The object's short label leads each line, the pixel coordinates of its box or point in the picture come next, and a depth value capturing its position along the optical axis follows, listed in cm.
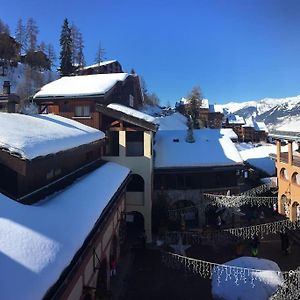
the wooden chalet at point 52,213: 467
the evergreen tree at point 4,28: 5044
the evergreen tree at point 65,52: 5046
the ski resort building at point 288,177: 1545
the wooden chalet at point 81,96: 1708
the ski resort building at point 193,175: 1896
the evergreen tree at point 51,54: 6075
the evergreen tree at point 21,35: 5732
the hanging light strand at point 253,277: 950
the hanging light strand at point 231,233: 1508
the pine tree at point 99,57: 6141
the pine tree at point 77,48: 5938
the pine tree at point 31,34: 5742
